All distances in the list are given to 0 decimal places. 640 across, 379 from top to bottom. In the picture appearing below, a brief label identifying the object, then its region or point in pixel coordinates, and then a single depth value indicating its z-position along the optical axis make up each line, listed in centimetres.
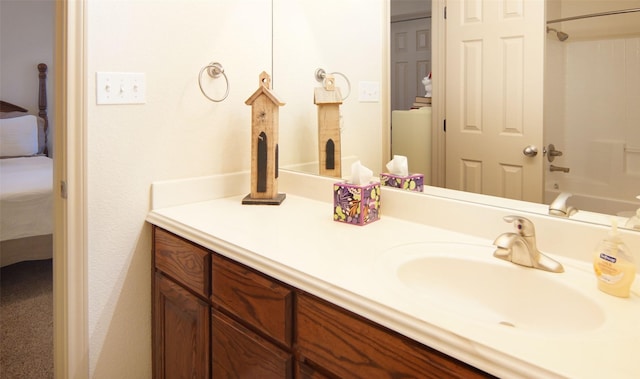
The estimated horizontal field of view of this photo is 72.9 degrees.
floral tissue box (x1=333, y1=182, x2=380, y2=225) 126
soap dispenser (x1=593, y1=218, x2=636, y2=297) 78
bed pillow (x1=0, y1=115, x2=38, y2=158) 386
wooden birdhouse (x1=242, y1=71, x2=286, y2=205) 156
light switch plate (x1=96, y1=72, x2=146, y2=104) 134
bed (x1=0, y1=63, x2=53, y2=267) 266
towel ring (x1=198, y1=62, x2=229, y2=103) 157
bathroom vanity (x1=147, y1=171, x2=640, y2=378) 64
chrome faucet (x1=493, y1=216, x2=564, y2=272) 94
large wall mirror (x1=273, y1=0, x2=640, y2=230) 94
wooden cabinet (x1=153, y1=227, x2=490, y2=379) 73
